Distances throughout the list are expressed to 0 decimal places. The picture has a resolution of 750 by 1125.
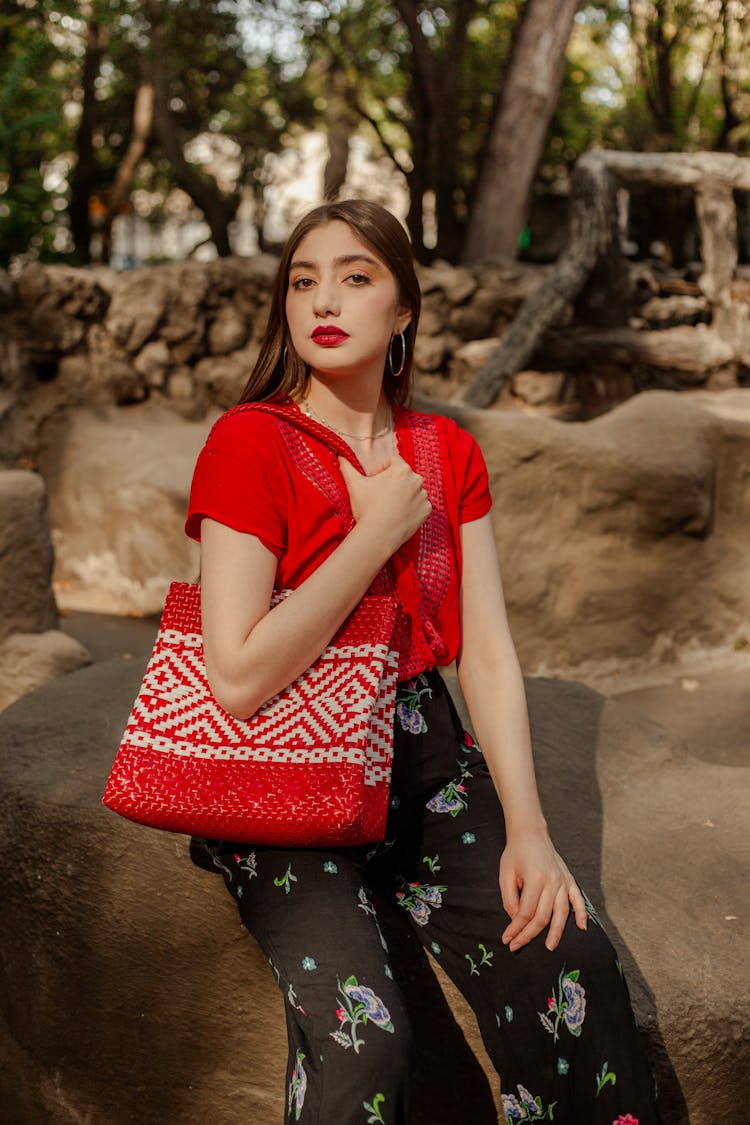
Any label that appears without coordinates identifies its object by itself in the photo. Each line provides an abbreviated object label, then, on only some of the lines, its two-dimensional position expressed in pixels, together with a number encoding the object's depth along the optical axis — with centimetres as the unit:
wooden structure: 709
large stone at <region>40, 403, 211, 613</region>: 570
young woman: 153
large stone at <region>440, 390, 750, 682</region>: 451
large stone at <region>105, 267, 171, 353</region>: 706
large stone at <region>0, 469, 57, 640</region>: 381
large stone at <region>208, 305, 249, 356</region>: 743
